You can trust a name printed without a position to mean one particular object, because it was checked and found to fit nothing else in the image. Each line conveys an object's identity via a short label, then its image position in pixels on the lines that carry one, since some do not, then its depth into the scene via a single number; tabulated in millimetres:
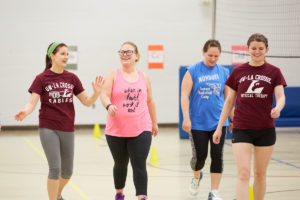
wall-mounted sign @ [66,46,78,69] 26185
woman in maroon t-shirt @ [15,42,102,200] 9535
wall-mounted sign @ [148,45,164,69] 26793
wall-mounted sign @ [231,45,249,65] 26820
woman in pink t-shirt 9724
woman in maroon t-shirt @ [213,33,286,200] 8699
